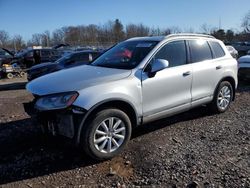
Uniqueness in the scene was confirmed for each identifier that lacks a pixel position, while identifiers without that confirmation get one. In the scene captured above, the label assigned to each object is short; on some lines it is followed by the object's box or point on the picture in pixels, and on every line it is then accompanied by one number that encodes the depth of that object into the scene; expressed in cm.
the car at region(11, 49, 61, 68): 1310
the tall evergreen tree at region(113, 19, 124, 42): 4942
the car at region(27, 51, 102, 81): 814
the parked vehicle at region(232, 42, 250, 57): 2084
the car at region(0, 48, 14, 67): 1257
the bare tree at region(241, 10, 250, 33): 4224
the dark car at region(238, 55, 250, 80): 685
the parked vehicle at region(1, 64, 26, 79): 1158
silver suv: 272
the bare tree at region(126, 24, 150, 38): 4879
